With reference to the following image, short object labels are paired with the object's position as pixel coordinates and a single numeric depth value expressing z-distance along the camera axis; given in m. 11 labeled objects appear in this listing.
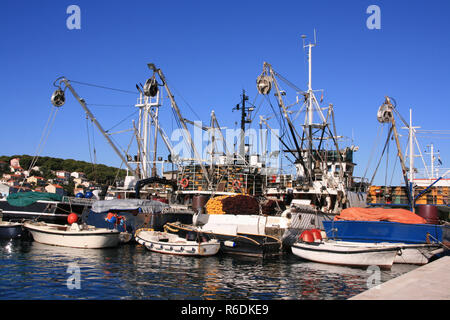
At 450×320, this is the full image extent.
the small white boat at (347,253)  24.25
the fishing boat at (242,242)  28.73
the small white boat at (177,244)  28.17
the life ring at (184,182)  48.31
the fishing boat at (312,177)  35.75
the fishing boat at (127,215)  35.53
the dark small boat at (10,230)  33.91
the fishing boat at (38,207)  36.72
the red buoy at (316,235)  28.61
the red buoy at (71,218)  33.12
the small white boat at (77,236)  29.58
